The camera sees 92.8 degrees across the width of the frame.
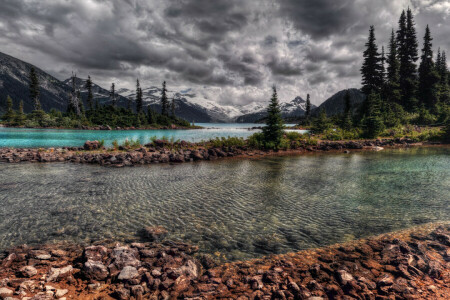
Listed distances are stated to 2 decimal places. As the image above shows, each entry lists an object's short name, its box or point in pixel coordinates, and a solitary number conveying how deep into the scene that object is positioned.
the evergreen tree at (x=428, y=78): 63.93
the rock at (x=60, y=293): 4.99
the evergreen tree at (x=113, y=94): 122.56
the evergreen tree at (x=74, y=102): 101.81
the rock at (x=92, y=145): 30.72
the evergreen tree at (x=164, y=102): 135.86
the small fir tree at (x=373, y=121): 47.47
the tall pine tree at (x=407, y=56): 65.44
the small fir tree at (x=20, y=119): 89.25
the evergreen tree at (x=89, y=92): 116.43
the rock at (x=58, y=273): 5.54
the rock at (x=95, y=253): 6.25
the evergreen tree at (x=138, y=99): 124.04
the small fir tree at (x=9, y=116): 93.62
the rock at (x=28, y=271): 5.59
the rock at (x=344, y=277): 5.55
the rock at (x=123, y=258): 5.98
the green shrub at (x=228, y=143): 32.84
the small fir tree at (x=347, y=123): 53.93
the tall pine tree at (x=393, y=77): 60.62
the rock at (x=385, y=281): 5.50
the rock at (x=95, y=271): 5.70
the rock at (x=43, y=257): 6.39
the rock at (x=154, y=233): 8.02
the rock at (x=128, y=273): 5.66
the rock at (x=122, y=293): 5.11
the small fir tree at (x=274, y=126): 34.91
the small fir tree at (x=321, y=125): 57.70
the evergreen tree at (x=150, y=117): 121.91
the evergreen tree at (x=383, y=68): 61.04
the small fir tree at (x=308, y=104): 140.39
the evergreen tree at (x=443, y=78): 63.47
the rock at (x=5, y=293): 4.72
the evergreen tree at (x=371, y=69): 61.25
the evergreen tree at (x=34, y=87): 104.12
